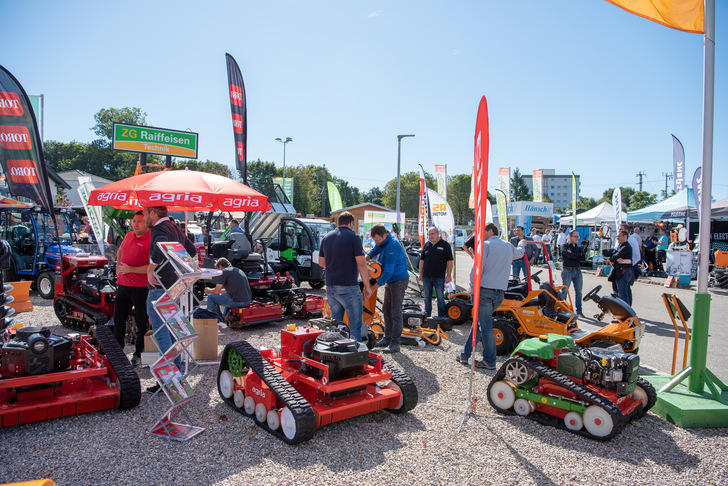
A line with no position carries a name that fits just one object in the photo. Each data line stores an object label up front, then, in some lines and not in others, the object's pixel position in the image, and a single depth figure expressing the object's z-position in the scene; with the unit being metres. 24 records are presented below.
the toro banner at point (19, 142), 8.01
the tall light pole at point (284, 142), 41.06
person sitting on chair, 7.30
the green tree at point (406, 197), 68.69
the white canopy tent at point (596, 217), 24.22
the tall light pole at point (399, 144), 25.52
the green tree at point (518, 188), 74.75
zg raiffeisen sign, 12.94
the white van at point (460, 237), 35.08
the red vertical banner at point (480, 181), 4.10
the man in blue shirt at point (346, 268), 5.45
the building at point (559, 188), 138.62
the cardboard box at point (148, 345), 5.41
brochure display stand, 3.56
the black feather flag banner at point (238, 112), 11.85
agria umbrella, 6.05
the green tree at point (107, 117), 70.94
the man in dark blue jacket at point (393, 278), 6.27
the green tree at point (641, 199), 56.97
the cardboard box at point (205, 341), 5.71
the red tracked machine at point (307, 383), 3.60
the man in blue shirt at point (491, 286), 5.49
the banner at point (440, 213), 11.37
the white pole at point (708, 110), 4.39
